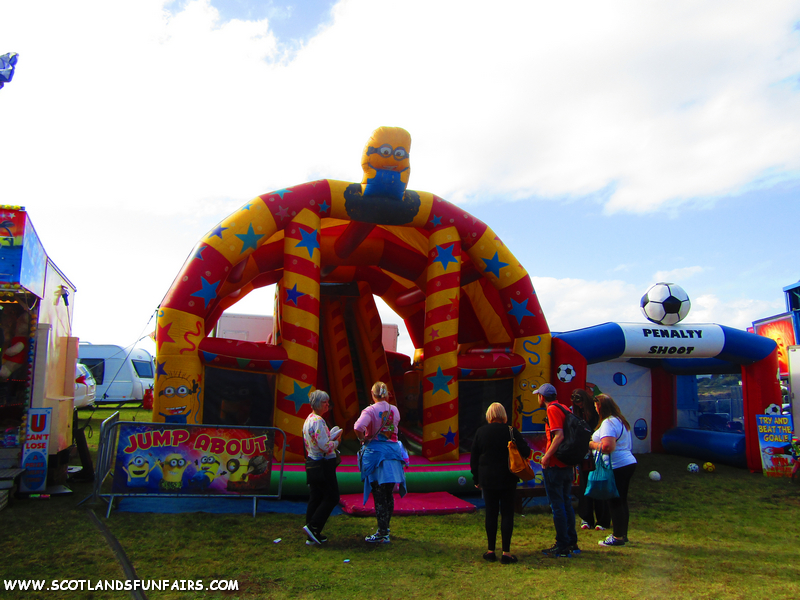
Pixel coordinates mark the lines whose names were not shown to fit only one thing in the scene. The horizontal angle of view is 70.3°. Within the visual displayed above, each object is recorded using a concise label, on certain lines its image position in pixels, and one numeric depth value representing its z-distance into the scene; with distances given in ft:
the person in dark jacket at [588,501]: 17.12
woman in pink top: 14.98
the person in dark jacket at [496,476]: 13.61
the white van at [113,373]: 63.00
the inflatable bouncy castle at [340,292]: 23.29
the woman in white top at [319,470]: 14.66
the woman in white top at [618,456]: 15.49
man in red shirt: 14.24
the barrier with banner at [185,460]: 16.93
